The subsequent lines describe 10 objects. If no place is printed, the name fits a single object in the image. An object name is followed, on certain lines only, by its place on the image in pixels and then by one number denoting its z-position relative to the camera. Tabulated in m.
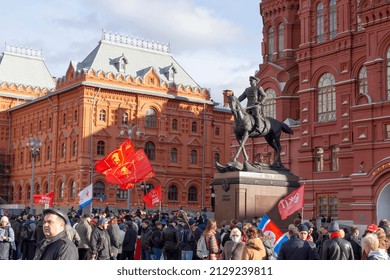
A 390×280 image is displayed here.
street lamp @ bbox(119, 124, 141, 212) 59.53
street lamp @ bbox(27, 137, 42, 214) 46.49
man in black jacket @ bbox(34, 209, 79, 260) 6.03
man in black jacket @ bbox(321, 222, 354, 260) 10.19
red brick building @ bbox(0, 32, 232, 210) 58.41
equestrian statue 21.63
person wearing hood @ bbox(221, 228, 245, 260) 10.34
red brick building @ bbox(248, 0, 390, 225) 39.22
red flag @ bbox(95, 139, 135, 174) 29.61
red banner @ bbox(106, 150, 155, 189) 29.41
